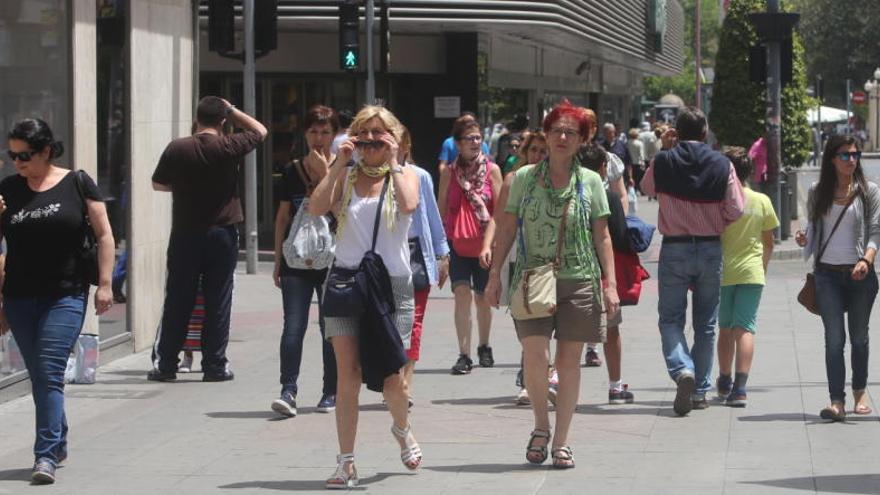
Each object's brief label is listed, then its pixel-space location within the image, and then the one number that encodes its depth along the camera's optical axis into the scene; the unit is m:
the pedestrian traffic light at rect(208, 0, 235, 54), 17.69
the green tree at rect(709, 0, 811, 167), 28.06
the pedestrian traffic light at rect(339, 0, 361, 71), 21.52
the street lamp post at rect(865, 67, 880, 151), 81.21
